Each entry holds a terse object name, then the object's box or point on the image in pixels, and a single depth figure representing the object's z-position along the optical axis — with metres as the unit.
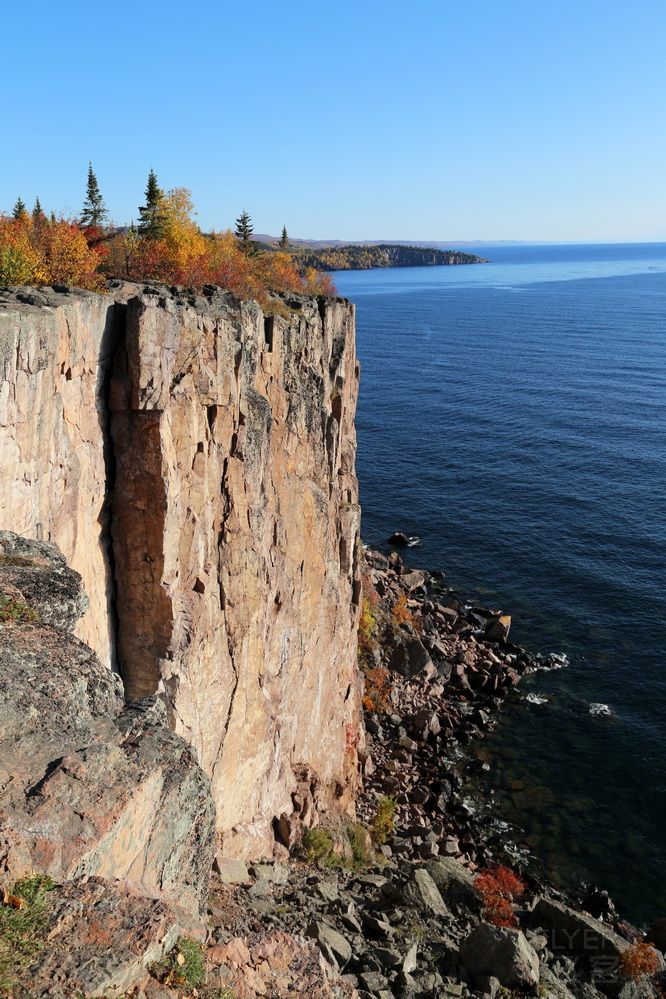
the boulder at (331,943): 19.88
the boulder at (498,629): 54.31
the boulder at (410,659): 50.22
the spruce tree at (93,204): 48.62
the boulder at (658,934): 32.53
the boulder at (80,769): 9.45
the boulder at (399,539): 67.81
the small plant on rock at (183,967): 9.43
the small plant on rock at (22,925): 8.17
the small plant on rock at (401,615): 53.59
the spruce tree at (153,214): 43.34
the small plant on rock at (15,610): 11.87
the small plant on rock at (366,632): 49.72
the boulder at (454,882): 30.09
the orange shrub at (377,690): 46.69
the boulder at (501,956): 22.62
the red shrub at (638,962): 28.50
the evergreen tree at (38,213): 34.90
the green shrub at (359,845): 31.98
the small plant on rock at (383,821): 36.00
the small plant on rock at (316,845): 29.42
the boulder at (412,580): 59.97
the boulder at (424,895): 27.05
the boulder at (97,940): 8.30
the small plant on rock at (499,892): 29.33
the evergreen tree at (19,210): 39.87
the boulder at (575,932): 29.03
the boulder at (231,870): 21.69
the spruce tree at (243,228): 72.12
